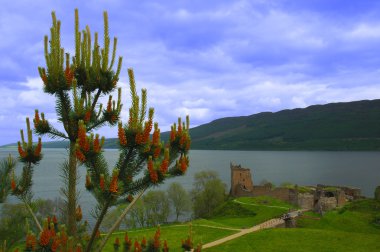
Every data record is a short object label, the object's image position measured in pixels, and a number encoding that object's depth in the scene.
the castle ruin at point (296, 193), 55.41
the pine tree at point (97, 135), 5.70
